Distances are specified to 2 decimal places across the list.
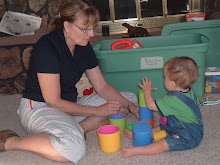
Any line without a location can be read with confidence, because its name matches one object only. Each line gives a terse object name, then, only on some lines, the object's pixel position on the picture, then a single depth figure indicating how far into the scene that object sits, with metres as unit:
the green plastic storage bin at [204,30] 1.76
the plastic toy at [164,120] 1.13
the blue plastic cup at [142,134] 1.07
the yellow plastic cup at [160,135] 1.14
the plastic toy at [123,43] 1.63
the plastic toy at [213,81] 1.66
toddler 1.03
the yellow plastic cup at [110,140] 1.06
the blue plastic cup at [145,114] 1.23
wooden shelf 2.01
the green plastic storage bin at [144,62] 1.52
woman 1.02
